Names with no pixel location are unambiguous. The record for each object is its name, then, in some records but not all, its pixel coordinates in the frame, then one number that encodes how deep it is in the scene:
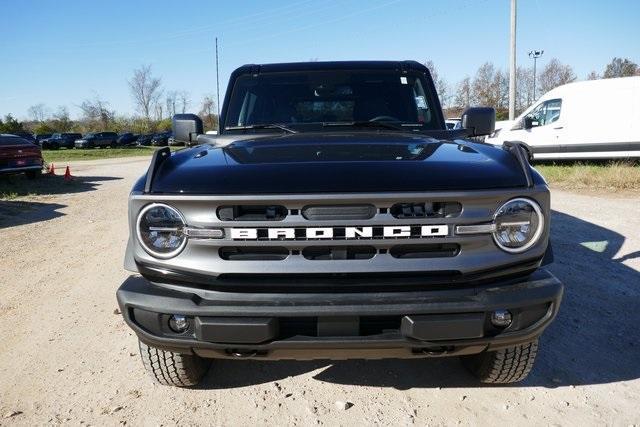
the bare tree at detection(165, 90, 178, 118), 67.12
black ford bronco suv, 2.12
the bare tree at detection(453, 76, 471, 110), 47.59
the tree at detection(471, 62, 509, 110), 45.78
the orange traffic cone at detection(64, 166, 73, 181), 15.61
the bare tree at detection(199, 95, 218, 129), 50.09
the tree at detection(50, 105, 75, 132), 64.06
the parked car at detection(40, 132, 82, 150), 44.03
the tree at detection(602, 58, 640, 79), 54.06
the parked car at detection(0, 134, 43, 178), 14.30
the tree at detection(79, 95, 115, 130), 65.56
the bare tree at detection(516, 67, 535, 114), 53.83
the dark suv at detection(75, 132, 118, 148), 44.81
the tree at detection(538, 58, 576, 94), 52.39
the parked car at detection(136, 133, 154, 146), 47.78
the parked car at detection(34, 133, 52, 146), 45.42
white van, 12.54
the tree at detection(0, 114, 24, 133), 50.78
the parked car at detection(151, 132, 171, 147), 44.94
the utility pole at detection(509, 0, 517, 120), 20.28
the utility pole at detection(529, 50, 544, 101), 53.39
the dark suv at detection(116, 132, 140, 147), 46.15
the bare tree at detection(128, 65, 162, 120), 63.56
